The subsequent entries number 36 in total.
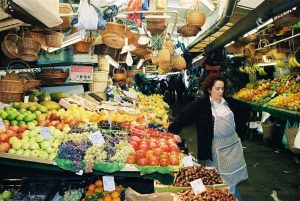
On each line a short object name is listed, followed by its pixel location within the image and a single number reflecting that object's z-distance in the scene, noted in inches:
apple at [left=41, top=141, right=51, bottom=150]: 158.1
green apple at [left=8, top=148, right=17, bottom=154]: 153.1
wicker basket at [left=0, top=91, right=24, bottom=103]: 208.2
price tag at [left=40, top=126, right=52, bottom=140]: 165.2
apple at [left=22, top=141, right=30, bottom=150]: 155.5
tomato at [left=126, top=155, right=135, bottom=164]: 154.3
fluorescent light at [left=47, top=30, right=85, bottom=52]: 244.2
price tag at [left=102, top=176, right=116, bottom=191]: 160.1
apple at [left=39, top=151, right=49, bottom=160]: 152.6
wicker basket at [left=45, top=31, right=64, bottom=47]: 208.2
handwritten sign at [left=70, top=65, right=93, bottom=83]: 313.9
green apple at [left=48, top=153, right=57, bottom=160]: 153.1
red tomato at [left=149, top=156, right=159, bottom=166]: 153.1
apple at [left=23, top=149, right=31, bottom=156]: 152.7
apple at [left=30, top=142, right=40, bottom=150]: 156.1
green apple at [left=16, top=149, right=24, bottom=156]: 153.0
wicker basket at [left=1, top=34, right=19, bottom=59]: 195.0
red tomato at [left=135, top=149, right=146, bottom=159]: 156.7
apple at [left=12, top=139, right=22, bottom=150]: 154.8
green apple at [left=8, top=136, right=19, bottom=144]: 157.3
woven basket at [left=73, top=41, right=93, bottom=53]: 271.6
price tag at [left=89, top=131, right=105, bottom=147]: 162.0
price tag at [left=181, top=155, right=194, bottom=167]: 161.6
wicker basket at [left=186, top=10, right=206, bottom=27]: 246.4
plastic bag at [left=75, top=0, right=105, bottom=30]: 155.9
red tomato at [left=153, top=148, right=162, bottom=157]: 160.1
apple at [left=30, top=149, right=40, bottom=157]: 153.0
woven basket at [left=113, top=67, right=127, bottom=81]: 436.4
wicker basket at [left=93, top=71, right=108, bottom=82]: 343.3
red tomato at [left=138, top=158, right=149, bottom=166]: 152.6
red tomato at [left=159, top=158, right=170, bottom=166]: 154.1
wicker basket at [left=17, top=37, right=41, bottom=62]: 188.2
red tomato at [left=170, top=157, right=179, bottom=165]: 155.5
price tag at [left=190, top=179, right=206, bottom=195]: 145.0
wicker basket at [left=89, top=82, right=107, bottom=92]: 346.0
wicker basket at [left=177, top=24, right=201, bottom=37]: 253.4
